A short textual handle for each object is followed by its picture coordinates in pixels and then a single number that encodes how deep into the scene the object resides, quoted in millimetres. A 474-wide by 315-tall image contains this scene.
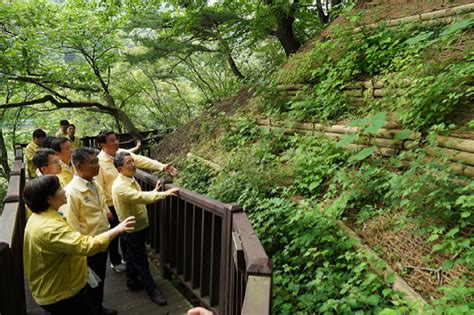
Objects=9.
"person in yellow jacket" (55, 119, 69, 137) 7199
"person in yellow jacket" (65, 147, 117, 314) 2924
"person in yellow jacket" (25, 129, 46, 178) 6062
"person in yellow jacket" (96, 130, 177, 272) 4055
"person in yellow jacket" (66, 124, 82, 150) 6875
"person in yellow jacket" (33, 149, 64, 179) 3273
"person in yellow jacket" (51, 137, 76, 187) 3992
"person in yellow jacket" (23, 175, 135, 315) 2279
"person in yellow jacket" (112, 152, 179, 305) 3406
